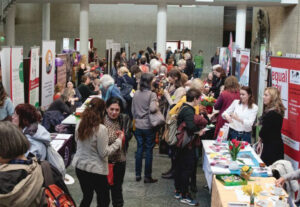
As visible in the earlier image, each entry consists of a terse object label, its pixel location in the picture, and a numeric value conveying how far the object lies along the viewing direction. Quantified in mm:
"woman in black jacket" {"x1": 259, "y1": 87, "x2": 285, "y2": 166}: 5746
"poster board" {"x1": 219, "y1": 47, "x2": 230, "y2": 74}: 12812
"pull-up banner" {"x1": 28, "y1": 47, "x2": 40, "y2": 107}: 7645
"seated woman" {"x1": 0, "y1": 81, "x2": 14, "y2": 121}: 6375
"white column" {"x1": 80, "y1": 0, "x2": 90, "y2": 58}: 21078
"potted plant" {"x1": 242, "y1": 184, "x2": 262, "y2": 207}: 4020
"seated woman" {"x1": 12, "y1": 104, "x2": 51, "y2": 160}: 4215
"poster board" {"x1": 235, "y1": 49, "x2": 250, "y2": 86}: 8312
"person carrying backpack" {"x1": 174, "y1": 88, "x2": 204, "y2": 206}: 5789
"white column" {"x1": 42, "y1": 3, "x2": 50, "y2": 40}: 24812
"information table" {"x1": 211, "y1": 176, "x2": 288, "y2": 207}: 4164
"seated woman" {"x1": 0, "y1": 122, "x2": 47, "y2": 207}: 2553
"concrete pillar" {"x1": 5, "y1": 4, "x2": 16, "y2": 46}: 21675
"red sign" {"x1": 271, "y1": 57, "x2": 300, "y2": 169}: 5715
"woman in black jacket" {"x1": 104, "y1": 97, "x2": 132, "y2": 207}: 4977
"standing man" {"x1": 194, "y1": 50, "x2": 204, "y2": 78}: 21344
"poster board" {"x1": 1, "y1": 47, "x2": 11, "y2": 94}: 6715
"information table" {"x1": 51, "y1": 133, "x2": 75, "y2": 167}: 6271
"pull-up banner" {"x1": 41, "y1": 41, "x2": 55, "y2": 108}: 8289
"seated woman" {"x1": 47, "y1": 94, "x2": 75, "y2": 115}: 7762
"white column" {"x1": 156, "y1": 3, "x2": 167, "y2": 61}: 20750
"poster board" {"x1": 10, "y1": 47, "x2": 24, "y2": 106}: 6828
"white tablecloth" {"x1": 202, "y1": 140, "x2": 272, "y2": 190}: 5031
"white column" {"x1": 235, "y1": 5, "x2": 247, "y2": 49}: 20953
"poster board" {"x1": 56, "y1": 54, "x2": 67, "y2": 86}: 9820
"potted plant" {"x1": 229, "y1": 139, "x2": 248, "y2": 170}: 5367
